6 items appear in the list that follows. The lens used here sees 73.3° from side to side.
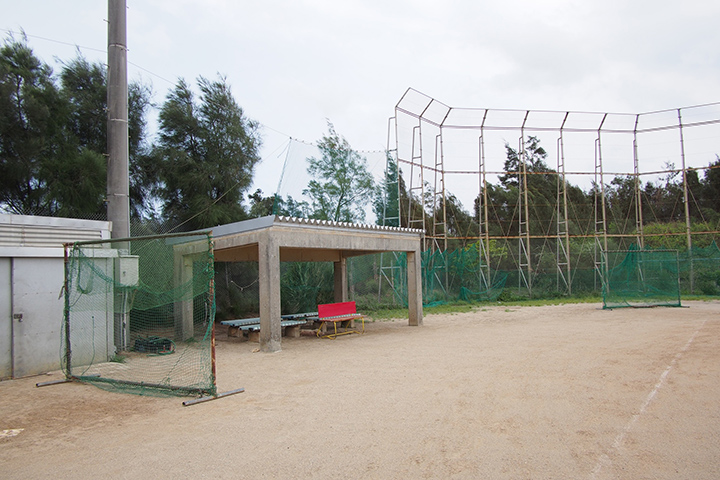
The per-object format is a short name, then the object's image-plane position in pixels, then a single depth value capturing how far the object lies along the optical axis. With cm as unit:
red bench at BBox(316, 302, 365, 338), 1249
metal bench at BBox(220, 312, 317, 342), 1221
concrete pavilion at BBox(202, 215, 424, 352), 1022
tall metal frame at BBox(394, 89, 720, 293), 2339
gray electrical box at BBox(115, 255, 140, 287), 989
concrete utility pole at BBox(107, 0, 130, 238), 1093
